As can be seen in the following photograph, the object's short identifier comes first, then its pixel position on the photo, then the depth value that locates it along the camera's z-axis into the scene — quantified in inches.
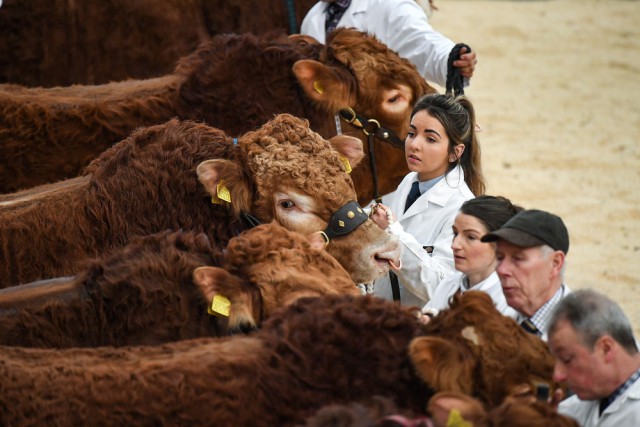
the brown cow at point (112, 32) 572.4
